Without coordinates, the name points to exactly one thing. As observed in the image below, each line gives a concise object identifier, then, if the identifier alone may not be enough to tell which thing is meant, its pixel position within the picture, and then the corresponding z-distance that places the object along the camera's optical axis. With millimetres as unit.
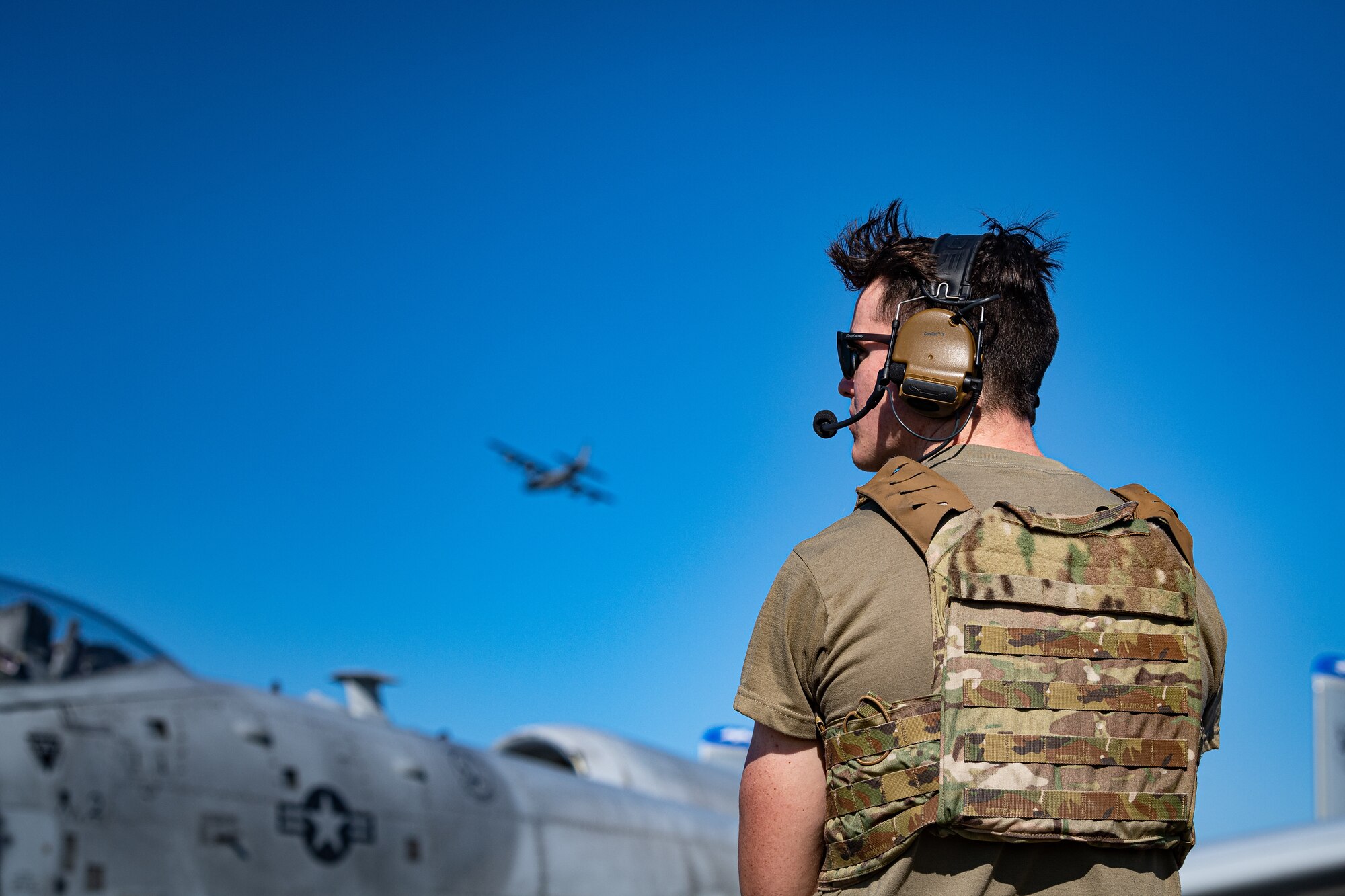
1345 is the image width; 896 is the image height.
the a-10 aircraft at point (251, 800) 5578
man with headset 2010
